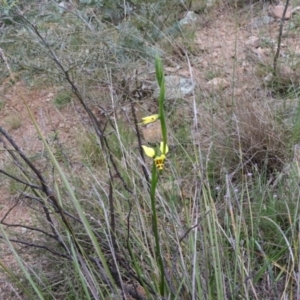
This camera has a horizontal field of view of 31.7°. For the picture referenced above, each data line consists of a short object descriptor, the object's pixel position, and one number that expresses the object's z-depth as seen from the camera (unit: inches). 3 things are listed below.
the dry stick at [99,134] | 46.6
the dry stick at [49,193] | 43.0
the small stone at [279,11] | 120.7
